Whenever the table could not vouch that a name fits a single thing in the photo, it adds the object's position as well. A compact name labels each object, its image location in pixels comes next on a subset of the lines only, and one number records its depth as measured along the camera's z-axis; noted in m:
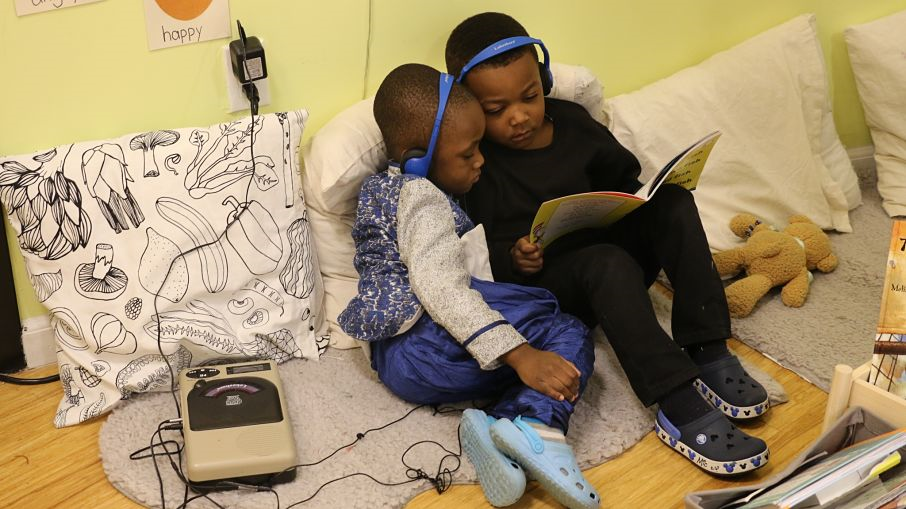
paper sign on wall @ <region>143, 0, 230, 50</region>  1.55
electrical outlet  1.65
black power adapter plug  1.61
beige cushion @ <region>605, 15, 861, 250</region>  2.03
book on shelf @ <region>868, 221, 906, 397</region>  1.24
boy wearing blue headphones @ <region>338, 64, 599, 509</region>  1.44
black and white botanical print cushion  1.53
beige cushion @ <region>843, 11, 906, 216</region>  2.26
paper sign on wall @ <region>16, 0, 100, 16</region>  1.45
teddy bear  1.87
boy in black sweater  1.49
